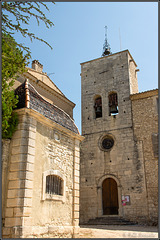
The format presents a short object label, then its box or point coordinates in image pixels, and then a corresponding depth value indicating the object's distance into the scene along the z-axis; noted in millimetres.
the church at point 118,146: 13320
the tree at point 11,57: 6305
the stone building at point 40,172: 6324
